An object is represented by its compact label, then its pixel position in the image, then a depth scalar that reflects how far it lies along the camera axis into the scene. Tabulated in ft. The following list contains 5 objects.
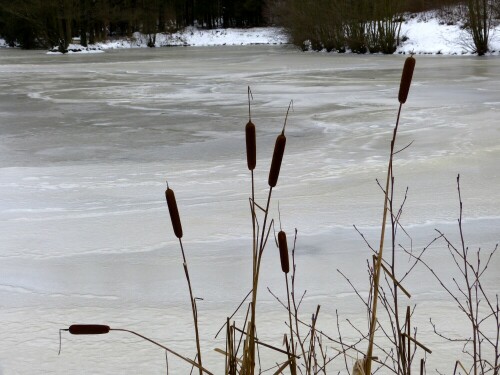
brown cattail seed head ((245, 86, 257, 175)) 17.02
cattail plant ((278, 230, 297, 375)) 17.56
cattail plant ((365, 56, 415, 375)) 17.38
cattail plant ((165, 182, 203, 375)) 16.90
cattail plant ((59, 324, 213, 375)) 16.33
